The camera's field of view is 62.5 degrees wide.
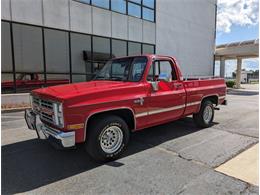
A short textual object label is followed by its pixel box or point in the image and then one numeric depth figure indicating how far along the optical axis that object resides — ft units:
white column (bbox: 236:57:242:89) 86.64
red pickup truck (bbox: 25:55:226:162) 11.55
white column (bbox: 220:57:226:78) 85.71
